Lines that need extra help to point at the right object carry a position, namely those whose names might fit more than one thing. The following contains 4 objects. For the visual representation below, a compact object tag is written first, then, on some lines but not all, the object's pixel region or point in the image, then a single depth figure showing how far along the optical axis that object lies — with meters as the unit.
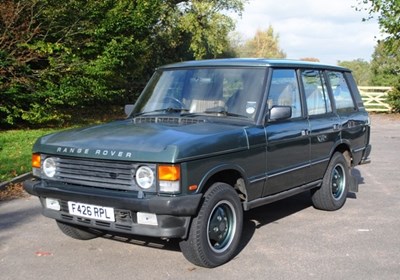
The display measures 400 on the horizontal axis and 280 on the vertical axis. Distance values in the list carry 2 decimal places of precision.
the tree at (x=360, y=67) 63.81
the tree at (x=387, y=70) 26.42
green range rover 4.22
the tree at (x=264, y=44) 72.14
